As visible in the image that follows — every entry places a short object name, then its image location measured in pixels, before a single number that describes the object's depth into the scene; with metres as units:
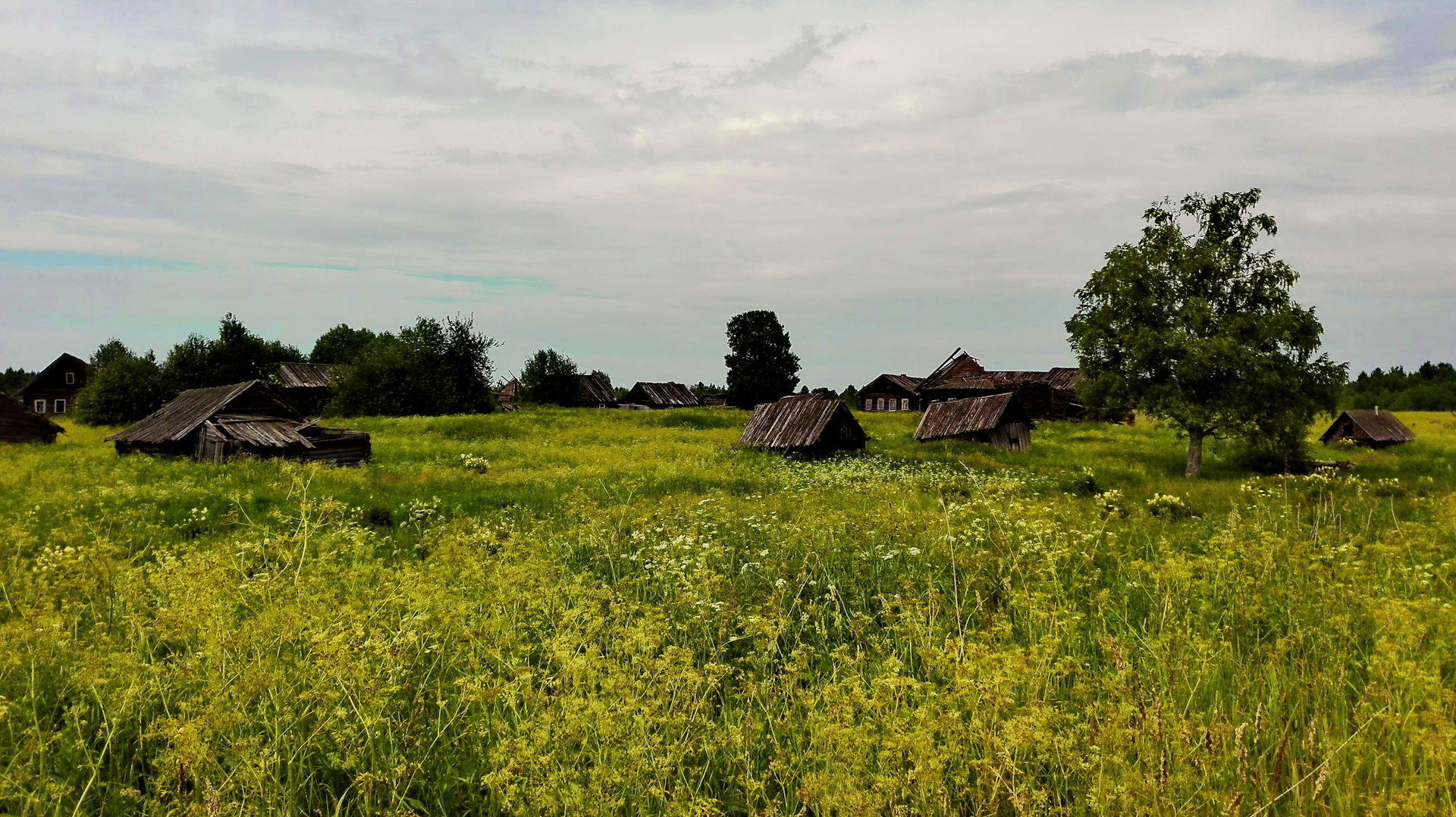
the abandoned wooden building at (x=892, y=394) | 69.62
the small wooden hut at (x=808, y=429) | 30.52
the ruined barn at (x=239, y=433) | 25.84
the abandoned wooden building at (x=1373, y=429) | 39.25
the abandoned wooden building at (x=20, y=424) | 36.44
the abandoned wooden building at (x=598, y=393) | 82.56
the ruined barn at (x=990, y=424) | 35.78
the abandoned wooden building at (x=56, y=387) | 68.62
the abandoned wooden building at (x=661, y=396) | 87.00
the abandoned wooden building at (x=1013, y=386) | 61.56
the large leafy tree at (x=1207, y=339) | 27.03
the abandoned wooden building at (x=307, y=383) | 64.06
